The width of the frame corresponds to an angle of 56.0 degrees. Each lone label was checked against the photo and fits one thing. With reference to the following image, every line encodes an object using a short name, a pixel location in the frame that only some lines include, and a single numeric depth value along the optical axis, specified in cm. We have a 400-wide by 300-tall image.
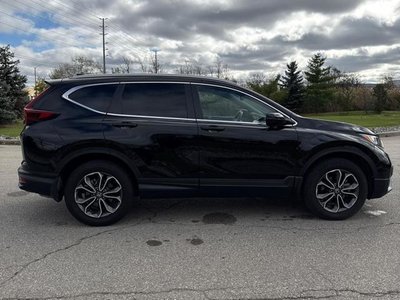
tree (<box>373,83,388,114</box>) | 3928
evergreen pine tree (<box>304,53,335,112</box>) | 4644
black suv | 435
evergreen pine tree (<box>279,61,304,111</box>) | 4800
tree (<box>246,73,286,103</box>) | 4858
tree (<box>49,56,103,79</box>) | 6001
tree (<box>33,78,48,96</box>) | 4942
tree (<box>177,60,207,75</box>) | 5319
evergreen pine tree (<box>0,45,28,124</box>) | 2303
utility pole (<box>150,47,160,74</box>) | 5352
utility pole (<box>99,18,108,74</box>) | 5016
